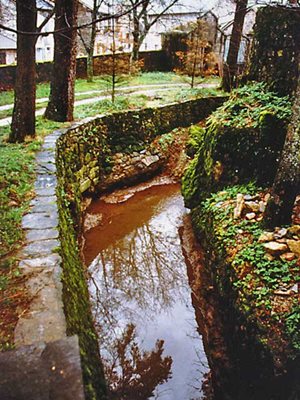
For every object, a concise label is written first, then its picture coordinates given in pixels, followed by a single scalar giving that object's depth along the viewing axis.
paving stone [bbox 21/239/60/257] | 3.43
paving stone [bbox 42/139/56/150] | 6.37
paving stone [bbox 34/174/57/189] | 4.92
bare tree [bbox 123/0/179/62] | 18.12
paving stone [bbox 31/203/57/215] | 4.22
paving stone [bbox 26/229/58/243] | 3.68
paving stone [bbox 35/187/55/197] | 4.68
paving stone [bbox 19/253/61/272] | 3.25
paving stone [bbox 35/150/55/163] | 5.87
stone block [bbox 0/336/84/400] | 1.43
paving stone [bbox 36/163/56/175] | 5.41
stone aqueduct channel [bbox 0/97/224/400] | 1.52
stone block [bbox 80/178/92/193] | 7.77
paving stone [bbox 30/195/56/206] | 4.45
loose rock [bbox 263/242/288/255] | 4.20
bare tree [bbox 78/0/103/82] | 15.30
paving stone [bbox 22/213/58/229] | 3.90
